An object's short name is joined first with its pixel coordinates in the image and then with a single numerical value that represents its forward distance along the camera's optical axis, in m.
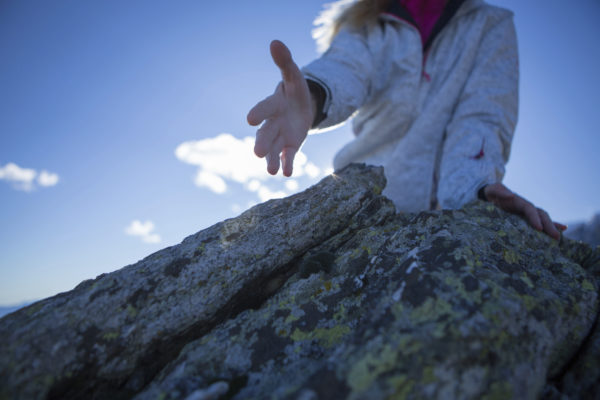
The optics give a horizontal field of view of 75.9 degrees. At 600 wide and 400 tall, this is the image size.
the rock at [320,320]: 0.40
